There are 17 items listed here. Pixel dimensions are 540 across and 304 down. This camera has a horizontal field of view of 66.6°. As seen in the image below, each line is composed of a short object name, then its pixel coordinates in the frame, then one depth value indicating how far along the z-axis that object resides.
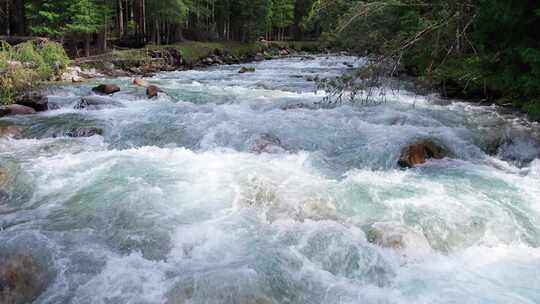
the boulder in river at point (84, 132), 10.63
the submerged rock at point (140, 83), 18.14
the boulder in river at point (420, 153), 8.62
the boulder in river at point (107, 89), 15.80
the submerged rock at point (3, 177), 7.28
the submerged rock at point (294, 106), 13.21
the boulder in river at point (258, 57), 38.56
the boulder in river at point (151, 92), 15.28
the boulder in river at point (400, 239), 5.37
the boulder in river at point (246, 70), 25.73
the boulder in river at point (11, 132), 10.41
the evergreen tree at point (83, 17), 23.97
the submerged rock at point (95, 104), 13.48
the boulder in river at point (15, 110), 12.12
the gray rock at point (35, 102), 13.01
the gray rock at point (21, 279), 4.35
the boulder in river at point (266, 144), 9.50
